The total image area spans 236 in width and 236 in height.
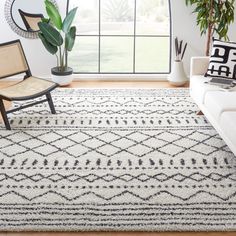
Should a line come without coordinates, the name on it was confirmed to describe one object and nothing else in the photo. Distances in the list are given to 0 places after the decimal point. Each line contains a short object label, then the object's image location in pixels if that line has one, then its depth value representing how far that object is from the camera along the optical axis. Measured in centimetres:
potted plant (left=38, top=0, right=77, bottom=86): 492
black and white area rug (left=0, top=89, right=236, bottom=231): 261
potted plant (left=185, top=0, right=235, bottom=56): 496
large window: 570
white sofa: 319
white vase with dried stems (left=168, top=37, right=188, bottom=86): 528
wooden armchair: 394
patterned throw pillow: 405
